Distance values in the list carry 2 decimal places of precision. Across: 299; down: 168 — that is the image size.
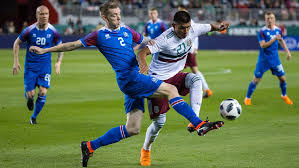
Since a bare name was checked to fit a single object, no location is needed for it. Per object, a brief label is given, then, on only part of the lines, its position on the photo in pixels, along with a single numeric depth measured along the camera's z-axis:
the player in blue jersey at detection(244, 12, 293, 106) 27.80
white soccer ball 15.67
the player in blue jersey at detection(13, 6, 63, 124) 22.17
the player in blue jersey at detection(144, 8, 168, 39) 37.56
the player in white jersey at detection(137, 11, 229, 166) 14.55
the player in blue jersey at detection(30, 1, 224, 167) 14.03
